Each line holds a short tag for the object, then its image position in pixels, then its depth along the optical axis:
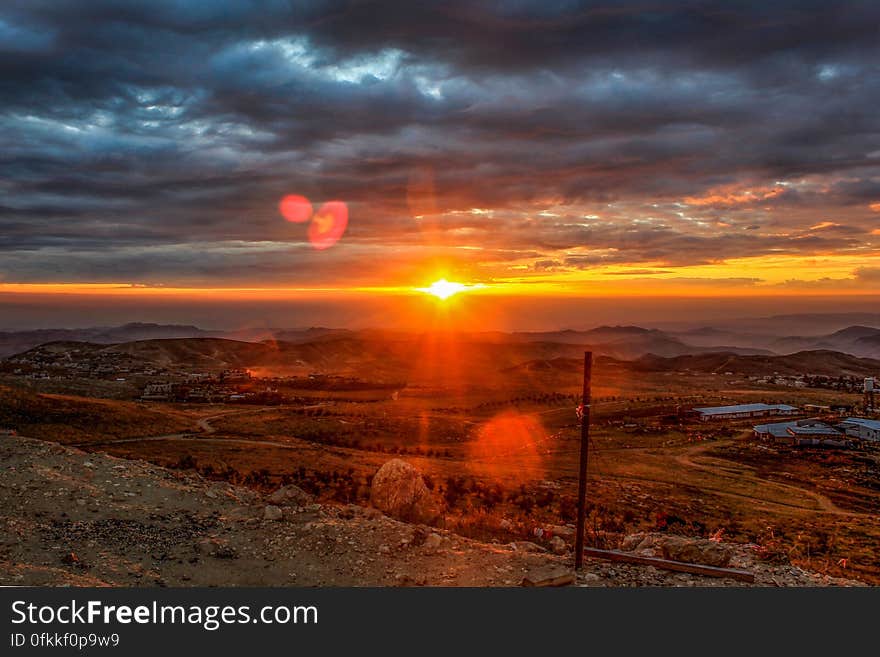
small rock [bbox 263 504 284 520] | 15.27
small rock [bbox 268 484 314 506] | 16.70
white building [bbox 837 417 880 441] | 58.00
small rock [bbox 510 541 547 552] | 15.04
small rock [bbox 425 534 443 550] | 13.80
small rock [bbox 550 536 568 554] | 15.46
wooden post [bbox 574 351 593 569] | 12.58
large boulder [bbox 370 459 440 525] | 18.83
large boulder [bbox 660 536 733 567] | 13.37
